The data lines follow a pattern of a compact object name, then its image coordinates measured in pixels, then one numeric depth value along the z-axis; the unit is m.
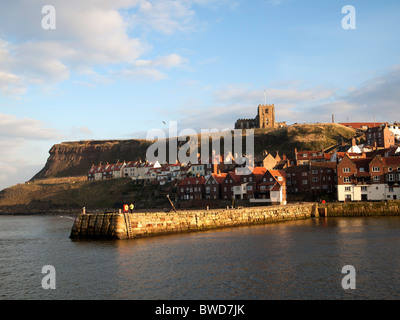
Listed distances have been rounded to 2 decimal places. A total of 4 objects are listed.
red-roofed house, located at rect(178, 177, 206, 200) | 95.56
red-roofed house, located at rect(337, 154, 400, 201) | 72.00
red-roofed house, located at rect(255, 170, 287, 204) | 76.50
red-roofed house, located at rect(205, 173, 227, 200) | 92.69
